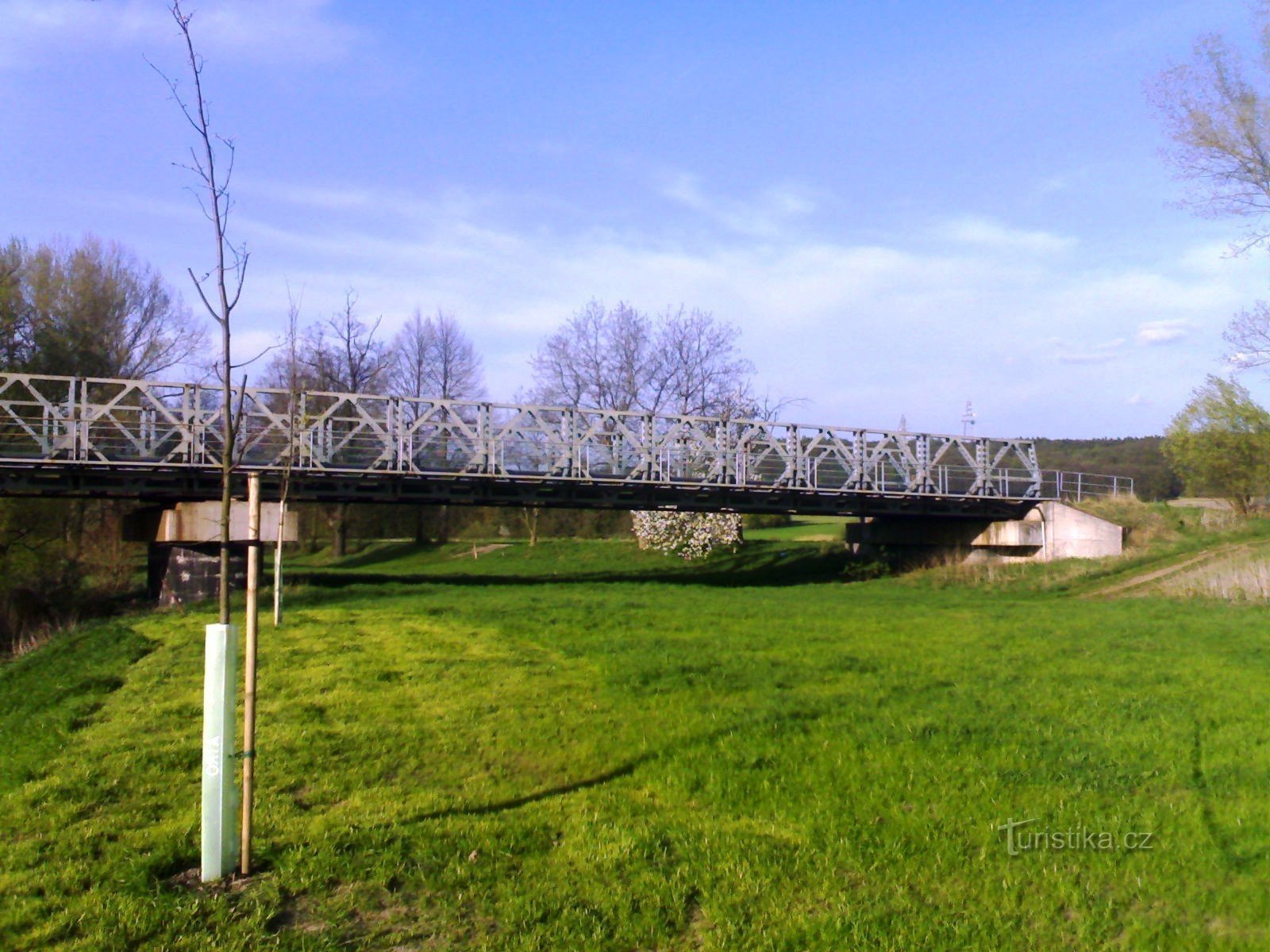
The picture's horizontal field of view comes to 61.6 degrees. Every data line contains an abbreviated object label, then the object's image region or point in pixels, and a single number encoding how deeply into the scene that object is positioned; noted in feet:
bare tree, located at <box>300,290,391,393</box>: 156.46
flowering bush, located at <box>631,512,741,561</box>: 141.49
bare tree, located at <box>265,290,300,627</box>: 47.07
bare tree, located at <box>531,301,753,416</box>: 155.74
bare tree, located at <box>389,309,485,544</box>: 182.09
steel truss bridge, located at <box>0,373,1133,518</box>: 83.61
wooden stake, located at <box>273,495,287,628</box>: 50.75
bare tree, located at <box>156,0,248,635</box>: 18.31
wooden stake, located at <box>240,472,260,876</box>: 17.44
